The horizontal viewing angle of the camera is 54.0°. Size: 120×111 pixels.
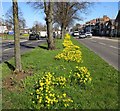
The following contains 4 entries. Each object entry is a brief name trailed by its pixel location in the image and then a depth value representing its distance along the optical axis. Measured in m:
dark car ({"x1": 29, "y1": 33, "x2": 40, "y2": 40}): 27.61
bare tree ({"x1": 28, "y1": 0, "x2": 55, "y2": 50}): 9.23
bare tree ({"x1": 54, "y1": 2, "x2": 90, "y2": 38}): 20.67
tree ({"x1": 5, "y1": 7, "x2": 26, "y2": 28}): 35.62
